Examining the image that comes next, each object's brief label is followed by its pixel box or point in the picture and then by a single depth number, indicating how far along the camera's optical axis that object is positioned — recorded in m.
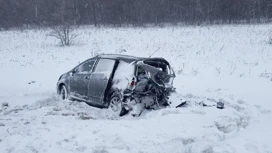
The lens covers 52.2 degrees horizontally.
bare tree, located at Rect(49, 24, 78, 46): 22.96
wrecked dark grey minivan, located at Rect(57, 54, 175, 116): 7.75
